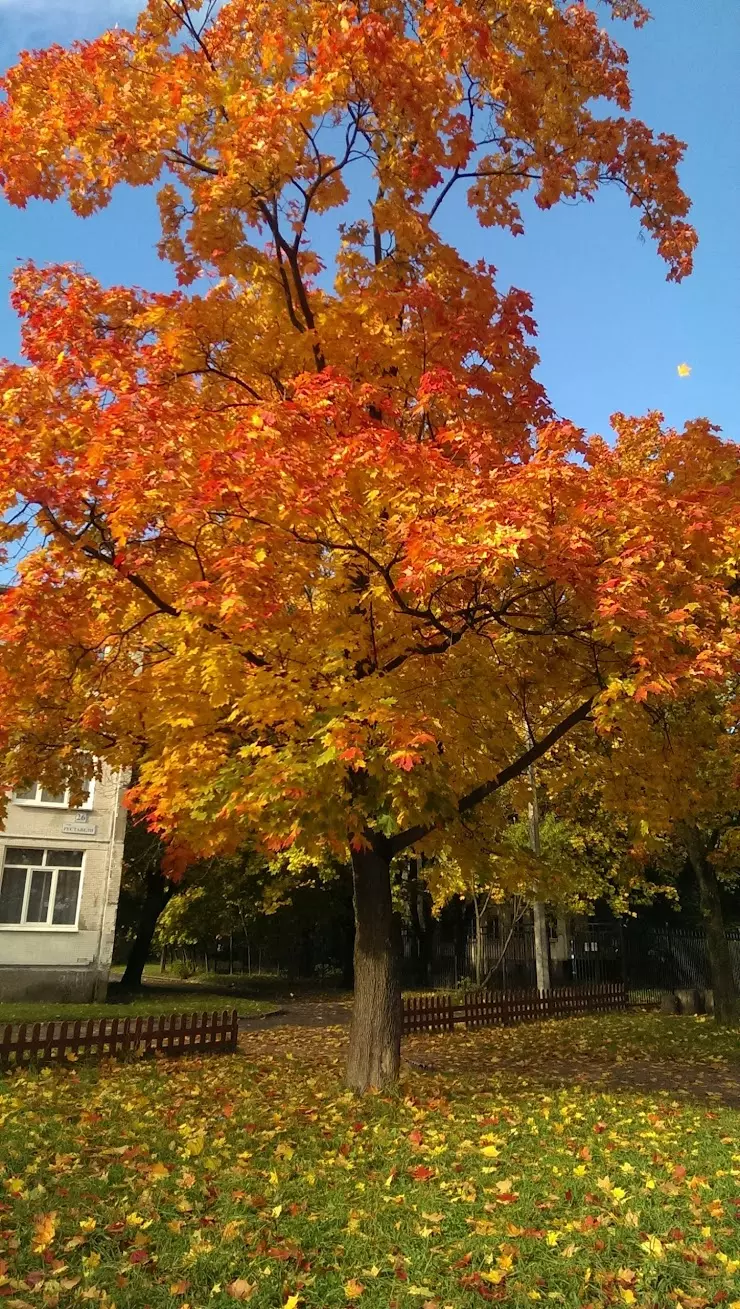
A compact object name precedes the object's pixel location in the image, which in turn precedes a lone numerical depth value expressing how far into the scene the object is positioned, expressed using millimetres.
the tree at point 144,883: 25172
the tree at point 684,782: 9109
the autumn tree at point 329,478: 6141
